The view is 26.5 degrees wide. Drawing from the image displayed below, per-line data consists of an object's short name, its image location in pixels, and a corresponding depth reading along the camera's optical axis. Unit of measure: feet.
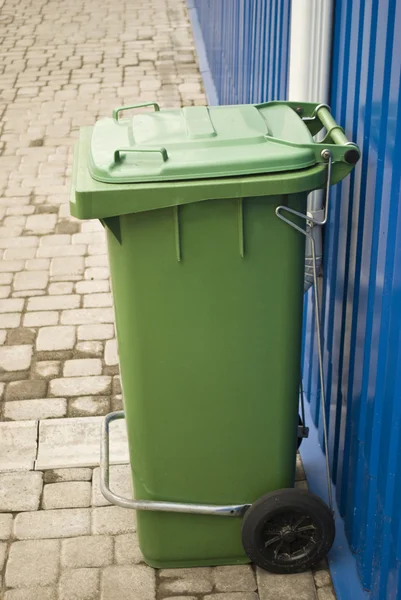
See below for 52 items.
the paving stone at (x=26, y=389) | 17.24
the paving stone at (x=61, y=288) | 21.33
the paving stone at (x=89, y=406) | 16.63
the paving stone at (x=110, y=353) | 18.42
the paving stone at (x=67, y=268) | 22.08
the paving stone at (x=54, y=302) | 20.66
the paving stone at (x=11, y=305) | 20.59
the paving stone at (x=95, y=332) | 19.35
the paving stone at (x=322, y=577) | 12.56
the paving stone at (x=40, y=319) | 19.96
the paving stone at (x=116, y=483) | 14.37
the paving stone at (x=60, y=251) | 23.25
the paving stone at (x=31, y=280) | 21.65
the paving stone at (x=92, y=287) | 21.36
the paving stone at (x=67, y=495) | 14.25
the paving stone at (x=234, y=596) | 12.32
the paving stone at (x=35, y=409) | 16.53
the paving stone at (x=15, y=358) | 18.29
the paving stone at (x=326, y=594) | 12.33
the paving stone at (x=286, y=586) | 12.34
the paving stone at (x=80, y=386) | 17.34
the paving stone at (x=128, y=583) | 12.44
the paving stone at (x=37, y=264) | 22.50
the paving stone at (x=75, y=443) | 15.21
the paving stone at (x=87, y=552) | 13.01
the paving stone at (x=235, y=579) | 12.49
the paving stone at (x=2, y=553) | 13.02
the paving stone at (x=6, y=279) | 21.84
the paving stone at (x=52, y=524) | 13.58
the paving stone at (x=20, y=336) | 19.22
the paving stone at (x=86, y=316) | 19.98
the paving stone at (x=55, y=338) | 19.01
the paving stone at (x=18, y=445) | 15.15
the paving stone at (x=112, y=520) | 13.67
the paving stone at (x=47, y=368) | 17.99
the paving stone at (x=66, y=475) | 14.83
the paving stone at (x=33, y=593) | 12.42
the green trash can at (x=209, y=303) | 10.23
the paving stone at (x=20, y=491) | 14.20
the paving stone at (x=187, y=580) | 12.50
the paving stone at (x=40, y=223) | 24.70
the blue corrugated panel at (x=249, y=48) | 17.74
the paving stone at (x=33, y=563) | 12.70
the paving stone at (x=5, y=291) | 21.26
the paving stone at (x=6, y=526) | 13.57
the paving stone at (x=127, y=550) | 13.07
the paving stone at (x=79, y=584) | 12.44
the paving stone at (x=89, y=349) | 18.69
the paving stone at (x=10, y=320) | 19.92
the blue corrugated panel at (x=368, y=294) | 9.88
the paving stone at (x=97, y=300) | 20.70
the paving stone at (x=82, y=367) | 17.99
